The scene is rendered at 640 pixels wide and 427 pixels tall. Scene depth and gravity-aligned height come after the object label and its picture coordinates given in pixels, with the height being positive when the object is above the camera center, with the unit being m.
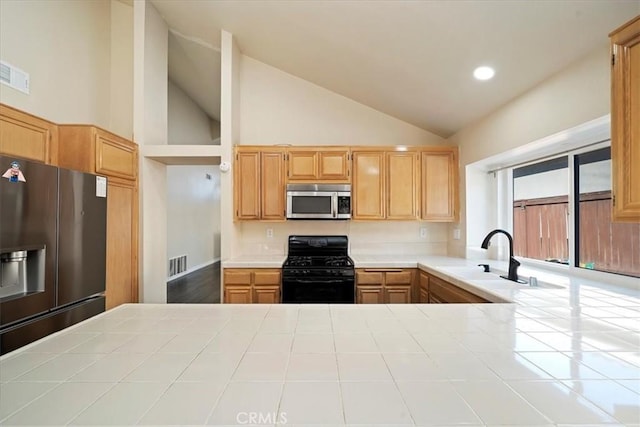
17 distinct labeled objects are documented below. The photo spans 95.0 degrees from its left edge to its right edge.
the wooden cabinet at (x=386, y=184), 3.26 +0.39
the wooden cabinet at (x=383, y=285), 2.93 -0.67
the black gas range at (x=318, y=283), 2.85 -0.62
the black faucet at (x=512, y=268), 2.08 -0.35
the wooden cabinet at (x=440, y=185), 3.28 +0.38
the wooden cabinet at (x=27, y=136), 1.65 +0.52
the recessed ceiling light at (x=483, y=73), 2.13 +1.08
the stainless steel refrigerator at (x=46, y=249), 1.46 -0.17
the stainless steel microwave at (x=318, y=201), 3.17 +0.20
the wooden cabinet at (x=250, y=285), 2.88 -0.65
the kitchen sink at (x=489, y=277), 1.91 -0.44
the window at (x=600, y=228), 1.86 -0.07
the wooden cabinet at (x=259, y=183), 3.18 +0.39
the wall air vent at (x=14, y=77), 2.05 +1.04
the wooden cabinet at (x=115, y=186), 2.10 +0.30
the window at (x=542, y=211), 2.37 +0.07
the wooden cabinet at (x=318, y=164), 3.22 +0.61
